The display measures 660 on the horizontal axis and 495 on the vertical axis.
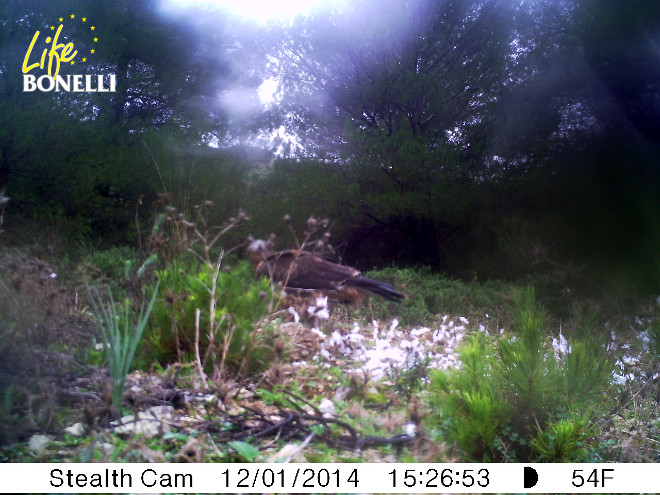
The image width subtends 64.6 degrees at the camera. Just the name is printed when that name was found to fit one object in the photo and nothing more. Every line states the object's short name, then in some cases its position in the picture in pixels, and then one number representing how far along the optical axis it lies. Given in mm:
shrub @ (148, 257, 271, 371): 1887
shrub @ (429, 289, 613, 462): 1372
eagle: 2555
